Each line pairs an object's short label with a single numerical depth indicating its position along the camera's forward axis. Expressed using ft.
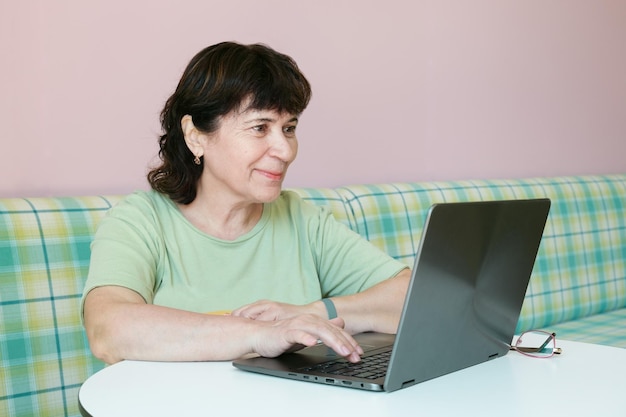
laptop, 5.45
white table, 5.36
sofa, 7.46
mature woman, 6.97
